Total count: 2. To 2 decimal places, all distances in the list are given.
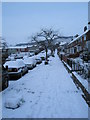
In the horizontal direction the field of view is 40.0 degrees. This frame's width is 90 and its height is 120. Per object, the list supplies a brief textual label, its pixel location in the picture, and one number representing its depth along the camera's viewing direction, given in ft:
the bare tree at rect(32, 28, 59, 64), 96.03
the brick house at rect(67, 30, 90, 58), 51.99
